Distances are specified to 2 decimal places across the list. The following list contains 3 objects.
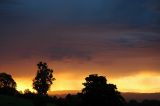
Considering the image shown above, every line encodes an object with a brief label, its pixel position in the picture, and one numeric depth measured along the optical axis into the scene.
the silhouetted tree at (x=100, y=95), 88.86
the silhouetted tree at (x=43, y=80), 128.38
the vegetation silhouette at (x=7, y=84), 140.10
